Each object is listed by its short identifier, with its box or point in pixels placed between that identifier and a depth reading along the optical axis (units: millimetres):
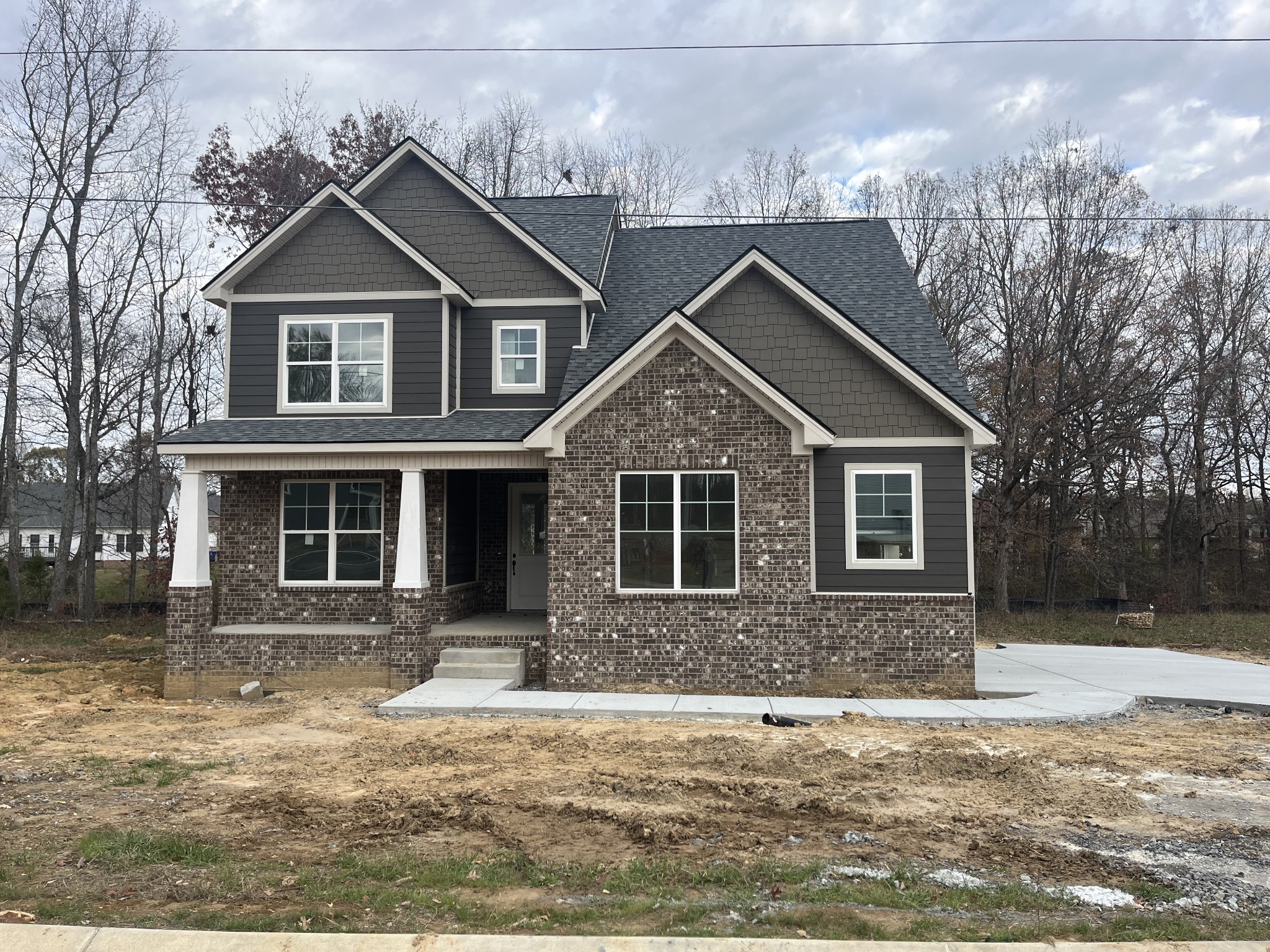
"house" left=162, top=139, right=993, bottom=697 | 12625
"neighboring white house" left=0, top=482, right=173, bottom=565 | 33391
